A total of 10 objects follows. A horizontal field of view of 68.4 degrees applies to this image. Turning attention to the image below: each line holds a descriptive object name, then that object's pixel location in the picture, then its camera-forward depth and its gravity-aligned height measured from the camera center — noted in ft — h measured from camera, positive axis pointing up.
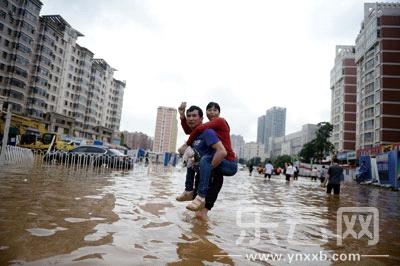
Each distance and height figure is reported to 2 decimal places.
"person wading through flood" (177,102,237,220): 12.99 +1.01
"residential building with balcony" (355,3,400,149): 169.99 +62.51
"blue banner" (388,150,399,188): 67.36 +2.79
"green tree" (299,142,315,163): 250.37 +17.02
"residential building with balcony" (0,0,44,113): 167.22 +59.79
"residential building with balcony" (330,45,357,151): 253.44 +66.25
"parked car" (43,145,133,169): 59.52 -0.30
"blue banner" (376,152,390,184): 73.77 +3.07
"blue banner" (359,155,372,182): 91.04 +3.33
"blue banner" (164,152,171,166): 121.49 +1.01
